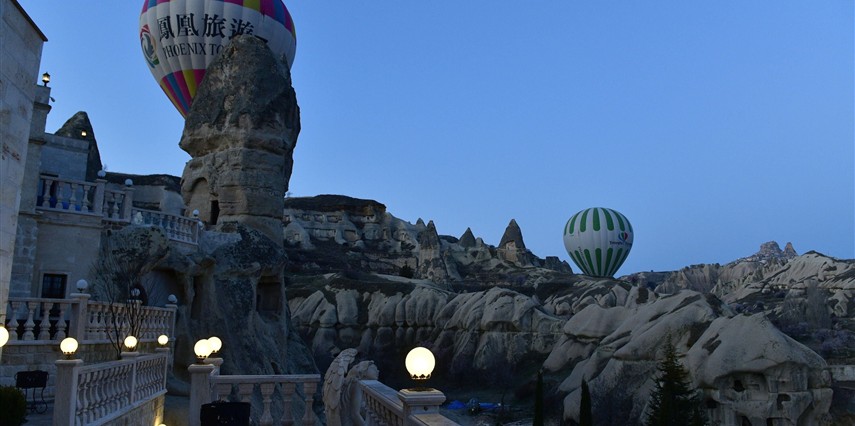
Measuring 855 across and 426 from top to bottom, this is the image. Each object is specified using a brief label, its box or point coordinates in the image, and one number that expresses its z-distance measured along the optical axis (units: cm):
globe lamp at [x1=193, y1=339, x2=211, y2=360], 1064
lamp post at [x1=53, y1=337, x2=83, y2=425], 759
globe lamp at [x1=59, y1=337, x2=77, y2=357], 835
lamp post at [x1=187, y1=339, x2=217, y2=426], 1043
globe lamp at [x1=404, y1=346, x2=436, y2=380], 585
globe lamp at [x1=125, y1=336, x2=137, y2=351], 1062
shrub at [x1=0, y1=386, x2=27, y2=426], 767
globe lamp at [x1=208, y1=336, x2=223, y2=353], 1165
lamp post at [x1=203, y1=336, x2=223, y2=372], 1166
